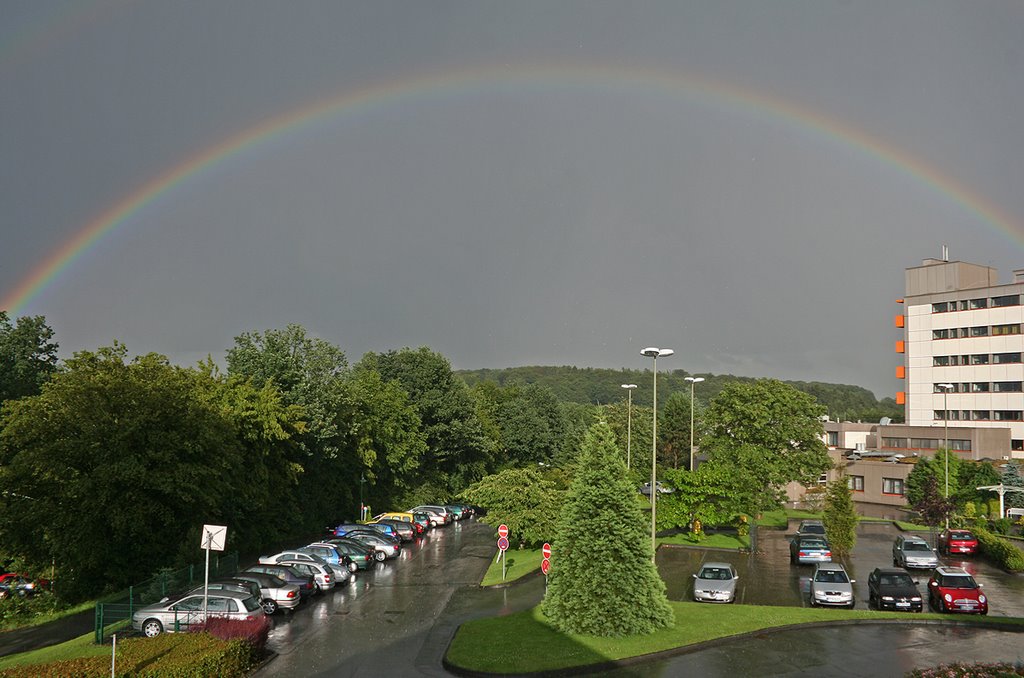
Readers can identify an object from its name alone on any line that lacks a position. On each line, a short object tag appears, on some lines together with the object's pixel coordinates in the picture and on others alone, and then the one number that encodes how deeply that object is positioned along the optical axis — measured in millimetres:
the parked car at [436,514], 61812
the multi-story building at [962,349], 94688
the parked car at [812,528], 47681
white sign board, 21484
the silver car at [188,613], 25797
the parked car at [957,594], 28484
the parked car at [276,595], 29844
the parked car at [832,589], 29688
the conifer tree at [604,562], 24469
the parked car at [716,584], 30422
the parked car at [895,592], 29250
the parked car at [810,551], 40656
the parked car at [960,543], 44969
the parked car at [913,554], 39125
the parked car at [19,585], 36562
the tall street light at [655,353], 32759
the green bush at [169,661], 18281
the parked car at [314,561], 35594
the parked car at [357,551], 40250
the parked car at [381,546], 43875
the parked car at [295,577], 31781
